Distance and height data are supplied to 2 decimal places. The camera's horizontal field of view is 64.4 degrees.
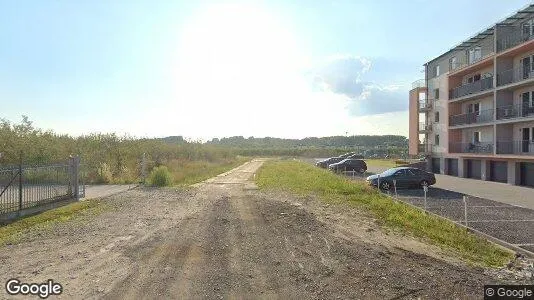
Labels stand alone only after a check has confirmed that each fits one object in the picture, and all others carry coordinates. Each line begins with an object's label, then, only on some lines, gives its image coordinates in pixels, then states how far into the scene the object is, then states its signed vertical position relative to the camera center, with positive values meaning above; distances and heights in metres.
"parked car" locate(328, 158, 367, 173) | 45.05 -2.04
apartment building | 30.73 +3.67
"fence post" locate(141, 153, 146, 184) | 29.87 -1.93
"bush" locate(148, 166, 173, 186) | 28.81 -2.10
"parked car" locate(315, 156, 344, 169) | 55.31 -2.01
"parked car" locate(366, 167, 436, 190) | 27.91 -2.12
